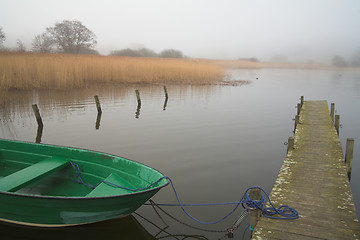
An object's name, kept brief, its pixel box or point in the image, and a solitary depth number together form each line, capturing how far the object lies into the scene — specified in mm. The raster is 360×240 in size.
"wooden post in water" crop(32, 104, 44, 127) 8725
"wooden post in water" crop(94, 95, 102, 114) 10666
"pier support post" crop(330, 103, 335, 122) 9374
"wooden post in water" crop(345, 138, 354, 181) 4871
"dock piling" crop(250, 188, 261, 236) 3078
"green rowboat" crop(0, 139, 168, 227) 3193
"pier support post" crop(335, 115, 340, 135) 7761
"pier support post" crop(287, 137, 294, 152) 5193
